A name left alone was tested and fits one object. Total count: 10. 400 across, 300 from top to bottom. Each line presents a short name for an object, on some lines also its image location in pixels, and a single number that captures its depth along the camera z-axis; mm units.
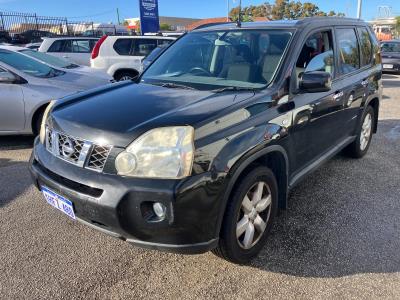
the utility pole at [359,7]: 24656
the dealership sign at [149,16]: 15523
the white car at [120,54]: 10430
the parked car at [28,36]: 22130
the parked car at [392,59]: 16141
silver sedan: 5562
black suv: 2301
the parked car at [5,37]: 21203
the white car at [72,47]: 11609
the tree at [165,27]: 56750
